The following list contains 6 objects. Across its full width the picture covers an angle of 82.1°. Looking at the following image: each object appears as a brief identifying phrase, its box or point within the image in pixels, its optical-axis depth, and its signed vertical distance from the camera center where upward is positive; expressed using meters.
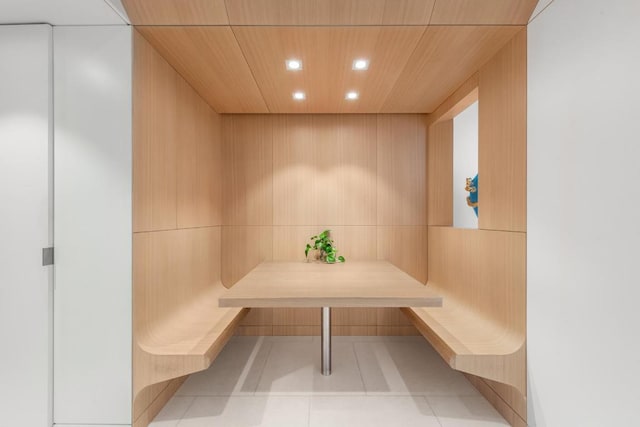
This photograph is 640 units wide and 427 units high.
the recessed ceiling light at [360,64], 2.67 +1.11
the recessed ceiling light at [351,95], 3.34 +1.10
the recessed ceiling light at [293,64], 2.67 +1.11
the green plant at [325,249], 3.80 -0.37
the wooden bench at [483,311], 2.18 -0.72
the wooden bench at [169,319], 2.19 -0.79
